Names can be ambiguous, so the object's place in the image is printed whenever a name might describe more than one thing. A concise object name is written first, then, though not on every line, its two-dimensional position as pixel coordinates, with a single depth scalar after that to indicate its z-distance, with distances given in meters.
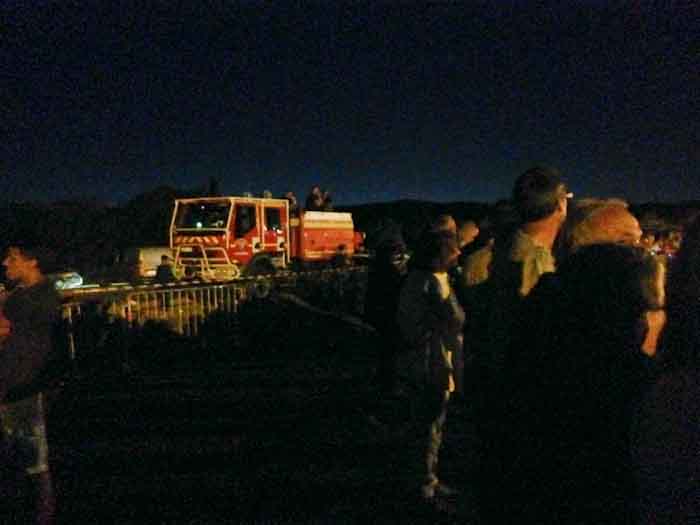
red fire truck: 14.00
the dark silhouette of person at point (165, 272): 13.64
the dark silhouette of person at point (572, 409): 1.38
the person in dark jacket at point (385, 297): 4.75
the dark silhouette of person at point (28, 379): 2.82
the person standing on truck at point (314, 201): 19.12
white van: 17.23
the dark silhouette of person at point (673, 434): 1.70
